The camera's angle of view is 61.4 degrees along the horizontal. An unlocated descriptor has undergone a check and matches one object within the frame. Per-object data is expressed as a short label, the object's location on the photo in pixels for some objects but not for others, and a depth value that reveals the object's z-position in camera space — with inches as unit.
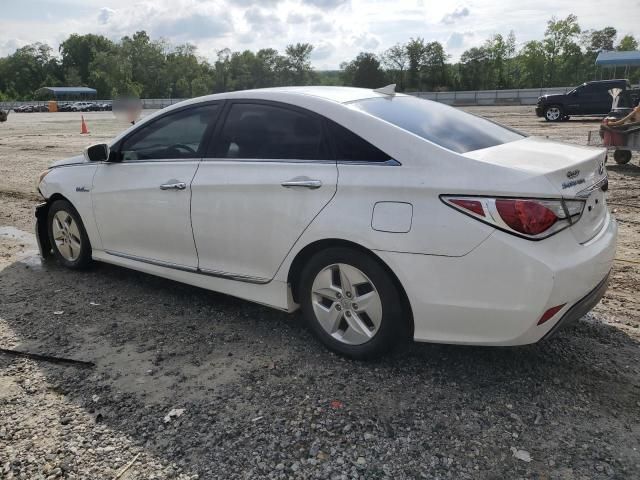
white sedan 109.7
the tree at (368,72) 3125.0
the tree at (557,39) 3122.5
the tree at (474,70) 2970.0
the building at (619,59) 1772.9
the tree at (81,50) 4902.3
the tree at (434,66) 3061.0
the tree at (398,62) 3168.8
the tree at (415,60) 3125.0
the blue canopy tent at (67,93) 3814.0
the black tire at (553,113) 924.6
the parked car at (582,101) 903.7
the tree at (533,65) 3112.7
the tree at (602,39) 3243.1
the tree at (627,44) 3447.3
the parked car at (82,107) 2677.2
